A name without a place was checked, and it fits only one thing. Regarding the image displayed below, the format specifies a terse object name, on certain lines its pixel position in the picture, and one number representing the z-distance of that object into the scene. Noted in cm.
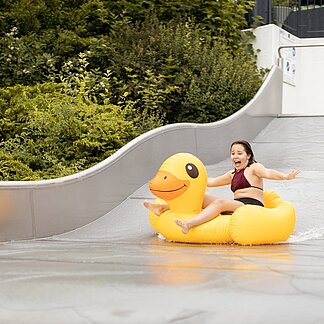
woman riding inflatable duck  695
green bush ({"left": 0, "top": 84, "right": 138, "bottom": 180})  910
